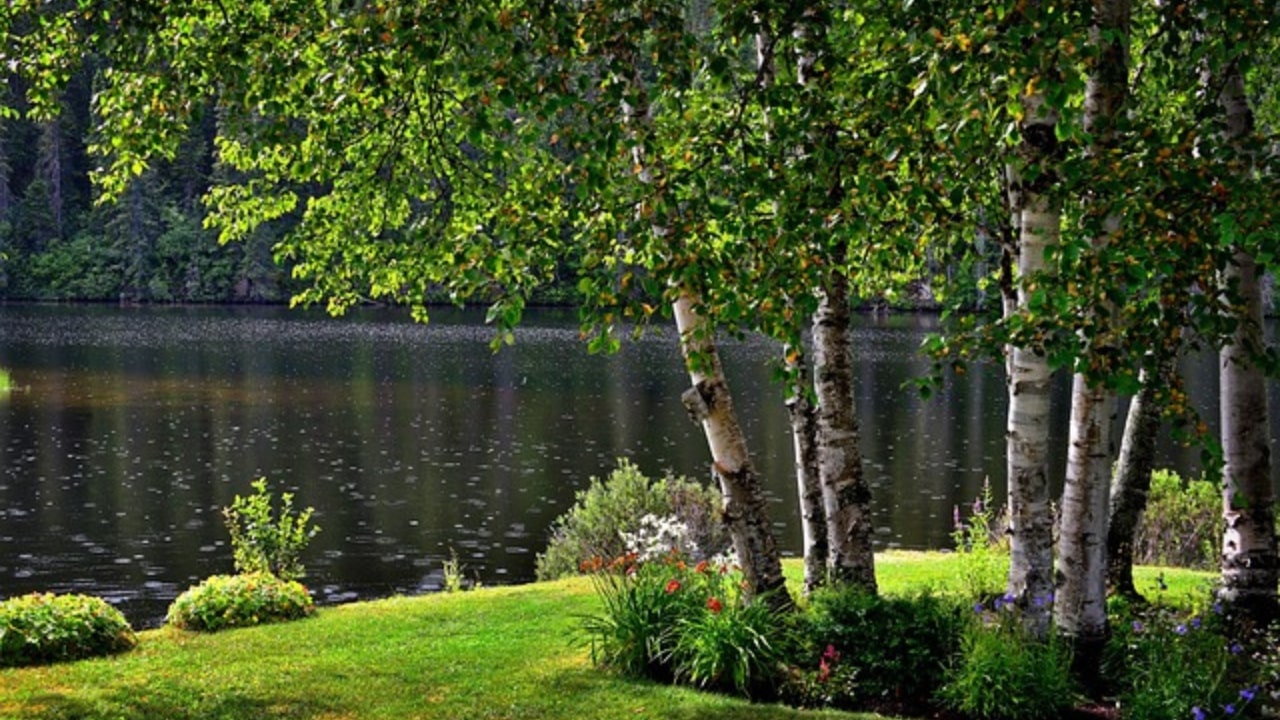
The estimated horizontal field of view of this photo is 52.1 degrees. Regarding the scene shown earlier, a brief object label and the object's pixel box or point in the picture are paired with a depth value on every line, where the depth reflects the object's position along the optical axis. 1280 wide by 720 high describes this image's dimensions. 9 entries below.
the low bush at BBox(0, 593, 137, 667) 10.26
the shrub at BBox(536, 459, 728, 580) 19.92
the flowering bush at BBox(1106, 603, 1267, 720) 8.10
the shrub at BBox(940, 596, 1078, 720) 8.35
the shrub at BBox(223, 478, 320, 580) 16.69
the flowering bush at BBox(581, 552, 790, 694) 9.20
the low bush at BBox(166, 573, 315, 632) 11.81
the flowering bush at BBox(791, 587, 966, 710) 8.88
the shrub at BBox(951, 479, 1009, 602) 10.72
